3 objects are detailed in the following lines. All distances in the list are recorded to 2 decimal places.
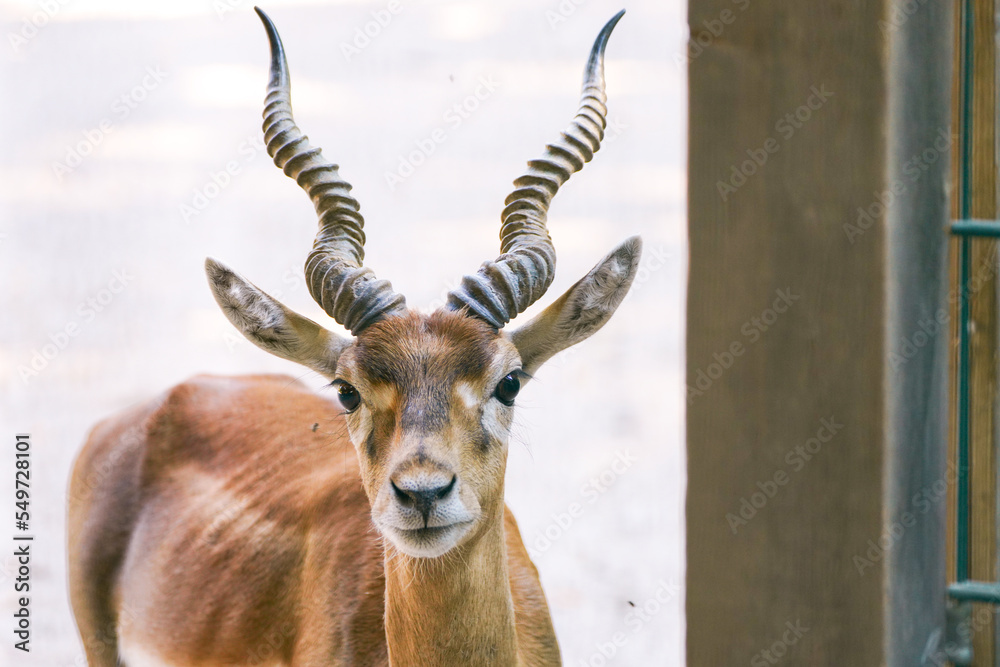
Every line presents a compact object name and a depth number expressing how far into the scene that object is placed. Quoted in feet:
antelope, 24.39
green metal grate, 23.60
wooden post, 23.44
